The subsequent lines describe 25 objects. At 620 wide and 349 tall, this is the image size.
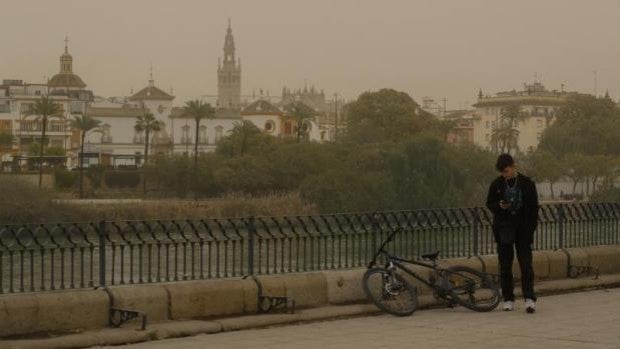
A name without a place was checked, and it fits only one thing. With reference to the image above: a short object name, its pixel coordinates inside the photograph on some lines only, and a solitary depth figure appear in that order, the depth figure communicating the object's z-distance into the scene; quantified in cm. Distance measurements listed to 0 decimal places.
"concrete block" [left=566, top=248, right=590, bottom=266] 1551
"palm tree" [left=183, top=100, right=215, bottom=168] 12431
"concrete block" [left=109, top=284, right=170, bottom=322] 1110
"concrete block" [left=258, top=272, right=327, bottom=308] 1226
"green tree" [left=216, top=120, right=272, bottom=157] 10750
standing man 1265
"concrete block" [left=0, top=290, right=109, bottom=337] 1033
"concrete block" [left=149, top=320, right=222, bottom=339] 1084
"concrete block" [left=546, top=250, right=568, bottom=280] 1520
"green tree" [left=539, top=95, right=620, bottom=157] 12481
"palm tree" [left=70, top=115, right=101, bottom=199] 12015
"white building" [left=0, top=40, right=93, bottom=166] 13159
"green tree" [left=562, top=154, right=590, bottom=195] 11144
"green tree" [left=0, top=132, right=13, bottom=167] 12369
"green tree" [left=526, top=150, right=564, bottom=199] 10825
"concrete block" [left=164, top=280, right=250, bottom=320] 1145
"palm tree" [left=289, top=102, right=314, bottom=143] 13429
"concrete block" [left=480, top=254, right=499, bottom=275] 1448
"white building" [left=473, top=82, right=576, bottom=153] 17325
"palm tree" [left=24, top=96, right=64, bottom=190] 11408
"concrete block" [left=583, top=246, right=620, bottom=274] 1585
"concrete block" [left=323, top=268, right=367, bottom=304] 1273
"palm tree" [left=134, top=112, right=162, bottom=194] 13350
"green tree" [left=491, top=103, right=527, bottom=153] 14612
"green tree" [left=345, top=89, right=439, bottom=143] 11238
